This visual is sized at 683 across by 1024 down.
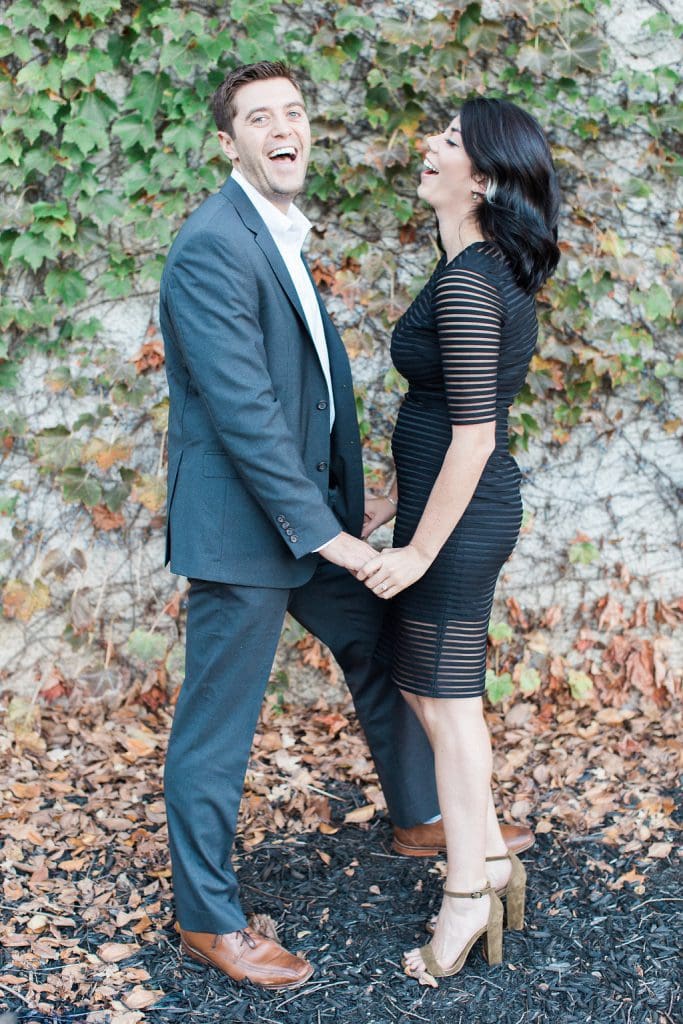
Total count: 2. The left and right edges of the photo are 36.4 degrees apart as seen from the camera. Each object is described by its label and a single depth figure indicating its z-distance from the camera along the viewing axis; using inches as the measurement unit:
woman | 85.9
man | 85.8
